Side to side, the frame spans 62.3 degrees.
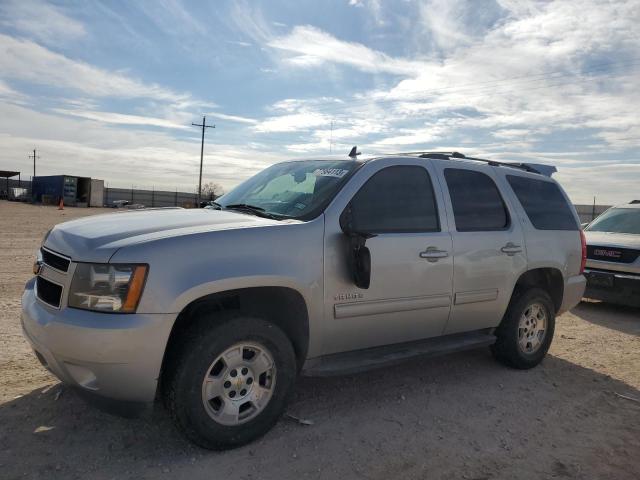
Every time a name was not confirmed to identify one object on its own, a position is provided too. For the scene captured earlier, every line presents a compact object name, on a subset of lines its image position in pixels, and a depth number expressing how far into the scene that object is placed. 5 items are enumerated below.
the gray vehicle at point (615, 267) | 7.97
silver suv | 2.96
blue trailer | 50.66
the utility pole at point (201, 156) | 52.10
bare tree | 56.21
